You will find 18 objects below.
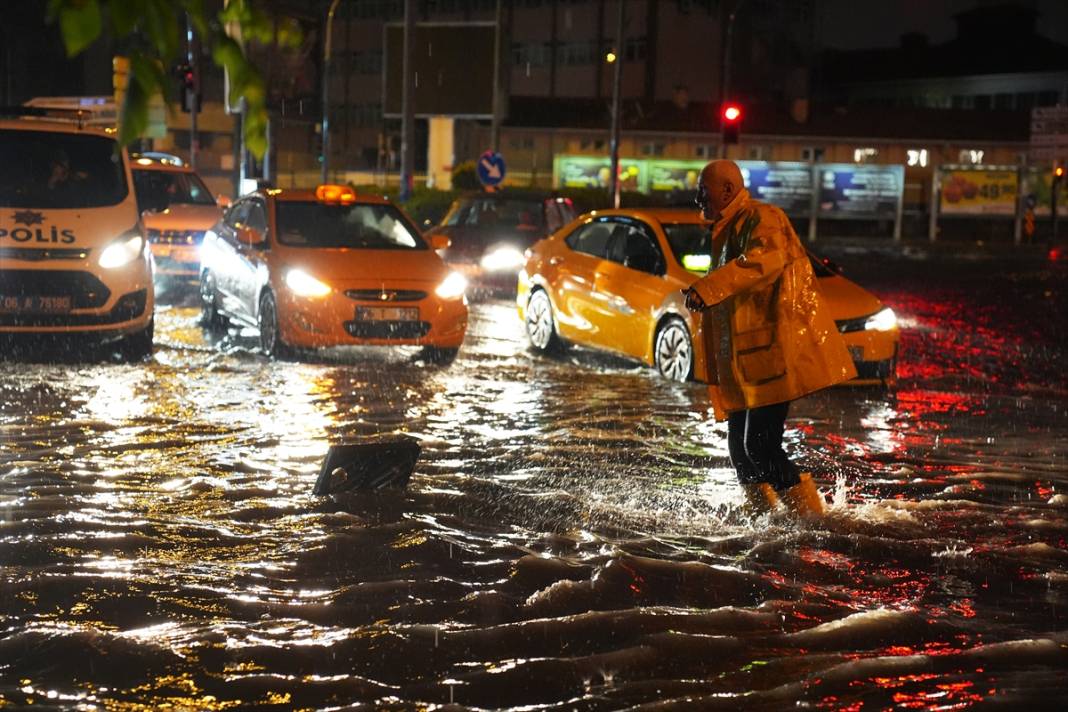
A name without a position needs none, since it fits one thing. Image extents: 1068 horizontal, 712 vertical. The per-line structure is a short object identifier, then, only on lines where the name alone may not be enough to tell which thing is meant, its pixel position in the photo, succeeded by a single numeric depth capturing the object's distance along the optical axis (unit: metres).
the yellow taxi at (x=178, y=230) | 21.55
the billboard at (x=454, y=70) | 52.62
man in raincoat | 7.42
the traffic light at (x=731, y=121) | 30.05
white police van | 13.62
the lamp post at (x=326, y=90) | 44.06
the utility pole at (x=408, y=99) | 29.58
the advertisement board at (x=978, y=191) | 51.38
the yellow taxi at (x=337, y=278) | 14.61
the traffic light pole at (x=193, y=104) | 38.81
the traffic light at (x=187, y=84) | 37.66
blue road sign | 32.91
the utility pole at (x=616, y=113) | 36.68
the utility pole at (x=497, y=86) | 48.97
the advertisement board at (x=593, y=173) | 53.59
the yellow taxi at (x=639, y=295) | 13.86
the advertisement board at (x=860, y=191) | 51.00
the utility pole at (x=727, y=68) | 41.78
